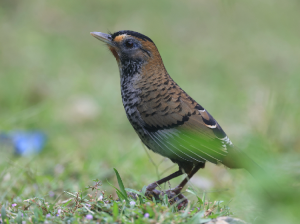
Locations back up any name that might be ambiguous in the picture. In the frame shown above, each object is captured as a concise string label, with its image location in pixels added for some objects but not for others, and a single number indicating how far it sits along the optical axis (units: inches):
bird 255.6
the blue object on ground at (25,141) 373.1
